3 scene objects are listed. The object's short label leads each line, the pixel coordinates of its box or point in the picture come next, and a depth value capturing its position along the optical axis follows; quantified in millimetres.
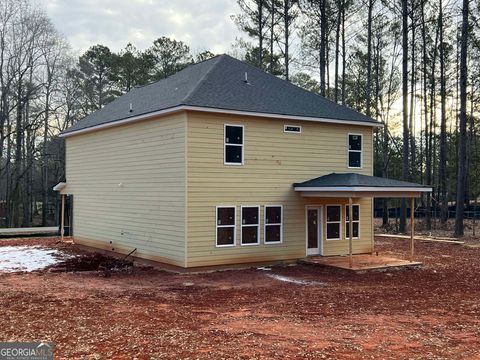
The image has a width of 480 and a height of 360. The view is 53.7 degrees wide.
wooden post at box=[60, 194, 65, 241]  20559
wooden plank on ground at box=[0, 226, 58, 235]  25125
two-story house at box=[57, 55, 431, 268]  13477
